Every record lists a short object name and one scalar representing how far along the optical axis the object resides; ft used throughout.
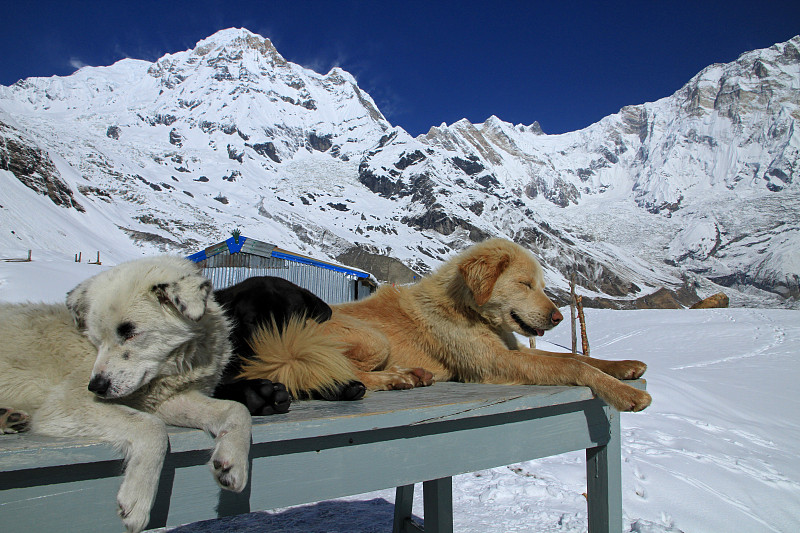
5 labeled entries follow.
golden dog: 7.11
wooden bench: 3.55
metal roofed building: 35.29
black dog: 7.21
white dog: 4.02
